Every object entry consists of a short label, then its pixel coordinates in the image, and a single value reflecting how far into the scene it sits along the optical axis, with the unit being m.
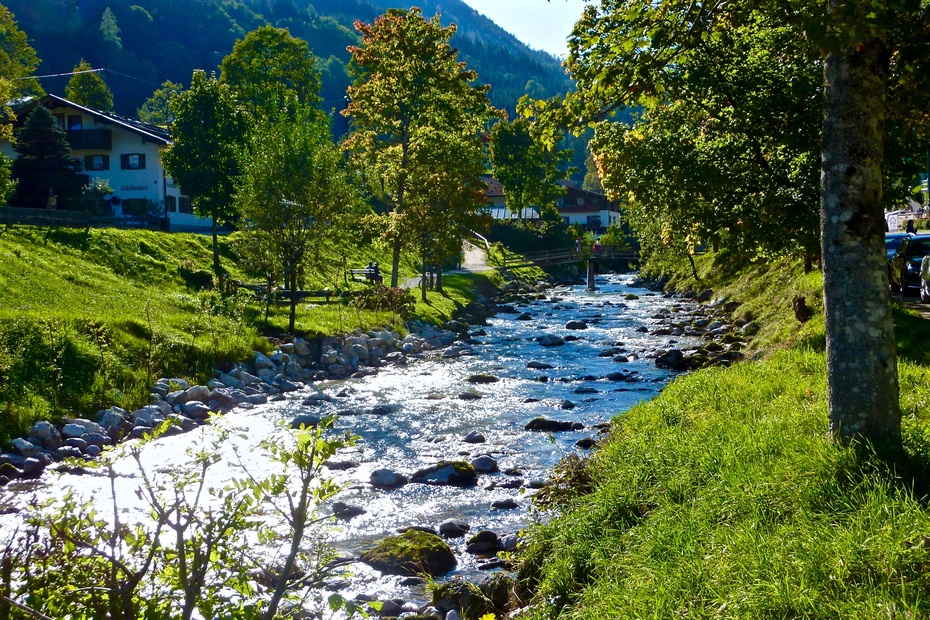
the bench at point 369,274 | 43.41
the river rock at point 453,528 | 11.36
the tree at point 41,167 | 53.56
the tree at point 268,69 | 62.81
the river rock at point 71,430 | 16.00
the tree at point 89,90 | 105.56
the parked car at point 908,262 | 26.84
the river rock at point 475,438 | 16.77
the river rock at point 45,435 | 15.52
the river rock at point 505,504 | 12.39
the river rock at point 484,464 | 14.52
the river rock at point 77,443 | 15.67
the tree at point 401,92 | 40.22
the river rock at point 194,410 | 18.83
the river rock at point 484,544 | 10.70
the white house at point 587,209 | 122.75
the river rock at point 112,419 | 16.92
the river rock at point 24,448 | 14.91
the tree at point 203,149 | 45.38
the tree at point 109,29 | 173.75
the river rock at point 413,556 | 10.11
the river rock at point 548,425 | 17.18
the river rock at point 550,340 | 32.19
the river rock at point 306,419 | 18.56
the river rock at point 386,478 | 13.96
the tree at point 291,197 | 28.08
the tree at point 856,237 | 6.69
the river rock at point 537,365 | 26.46
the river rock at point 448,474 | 13.98
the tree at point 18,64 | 62.91
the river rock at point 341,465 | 15.12
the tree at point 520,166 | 83.00
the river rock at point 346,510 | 12.27
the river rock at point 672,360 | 24.52
